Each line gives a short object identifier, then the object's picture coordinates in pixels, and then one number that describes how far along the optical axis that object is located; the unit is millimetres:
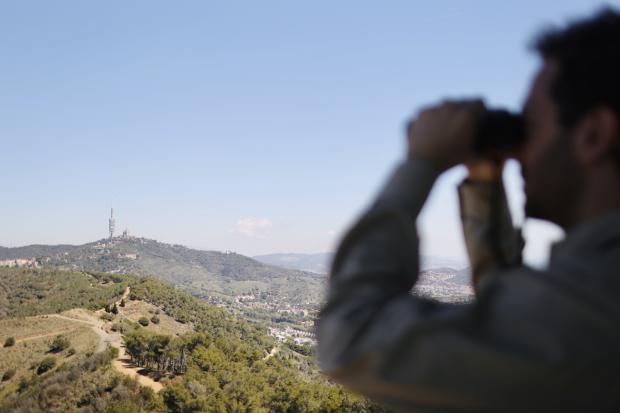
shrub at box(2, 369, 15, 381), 34844
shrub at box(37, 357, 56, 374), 34469
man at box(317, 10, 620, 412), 556
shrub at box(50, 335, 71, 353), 40656
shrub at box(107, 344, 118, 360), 34097
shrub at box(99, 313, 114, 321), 52531
